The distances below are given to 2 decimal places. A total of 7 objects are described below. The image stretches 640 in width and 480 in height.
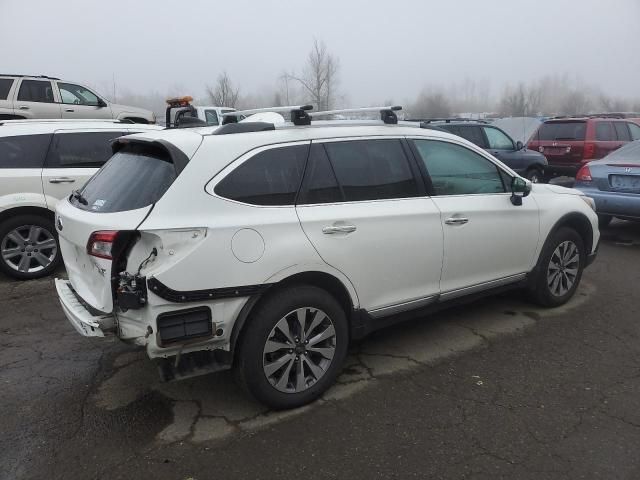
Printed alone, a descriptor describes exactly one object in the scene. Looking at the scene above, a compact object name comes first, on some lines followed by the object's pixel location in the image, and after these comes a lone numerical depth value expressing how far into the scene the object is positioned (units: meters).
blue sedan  6.99
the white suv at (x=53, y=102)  11.68
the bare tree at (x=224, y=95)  39.44
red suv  11.95
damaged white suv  2.78
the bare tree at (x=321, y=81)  35.03
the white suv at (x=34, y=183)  5.70
